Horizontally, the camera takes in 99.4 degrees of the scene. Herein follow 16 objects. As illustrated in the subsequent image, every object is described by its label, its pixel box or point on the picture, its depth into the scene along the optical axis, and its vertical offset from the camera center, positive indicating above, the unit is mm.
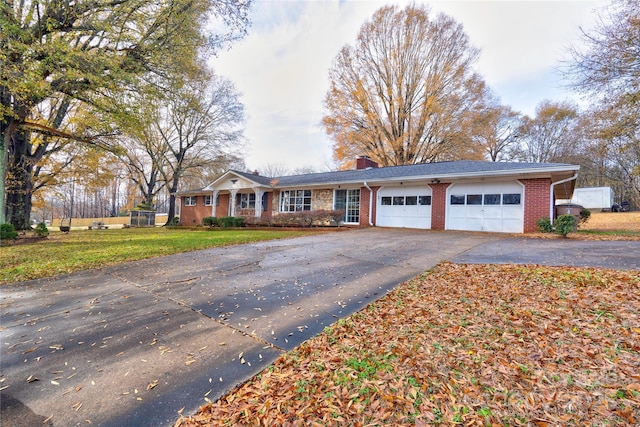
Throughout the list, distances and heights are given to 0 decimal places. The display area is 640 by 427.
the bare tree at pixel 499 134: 23691 +8427
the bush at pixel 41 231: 11391 -1007
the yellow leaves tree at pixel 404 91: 21344 +10334
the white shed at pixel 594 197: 25422 +2086
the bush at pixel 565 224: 9008 -197
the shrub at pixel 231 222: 17233 -682
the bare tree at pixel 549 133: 28906 +9351
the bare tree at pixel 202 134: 24672 +7218
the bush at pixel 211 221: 17906 -688
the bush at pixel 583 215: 13430 +184
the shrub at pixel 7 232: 9398 -896
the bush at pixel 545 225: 10391 -276
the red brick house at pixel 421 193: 11023 +1145
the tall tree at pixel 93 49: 7348 +5060
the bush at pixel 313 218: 15273 -277
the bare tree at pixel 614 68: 9211 +5432
